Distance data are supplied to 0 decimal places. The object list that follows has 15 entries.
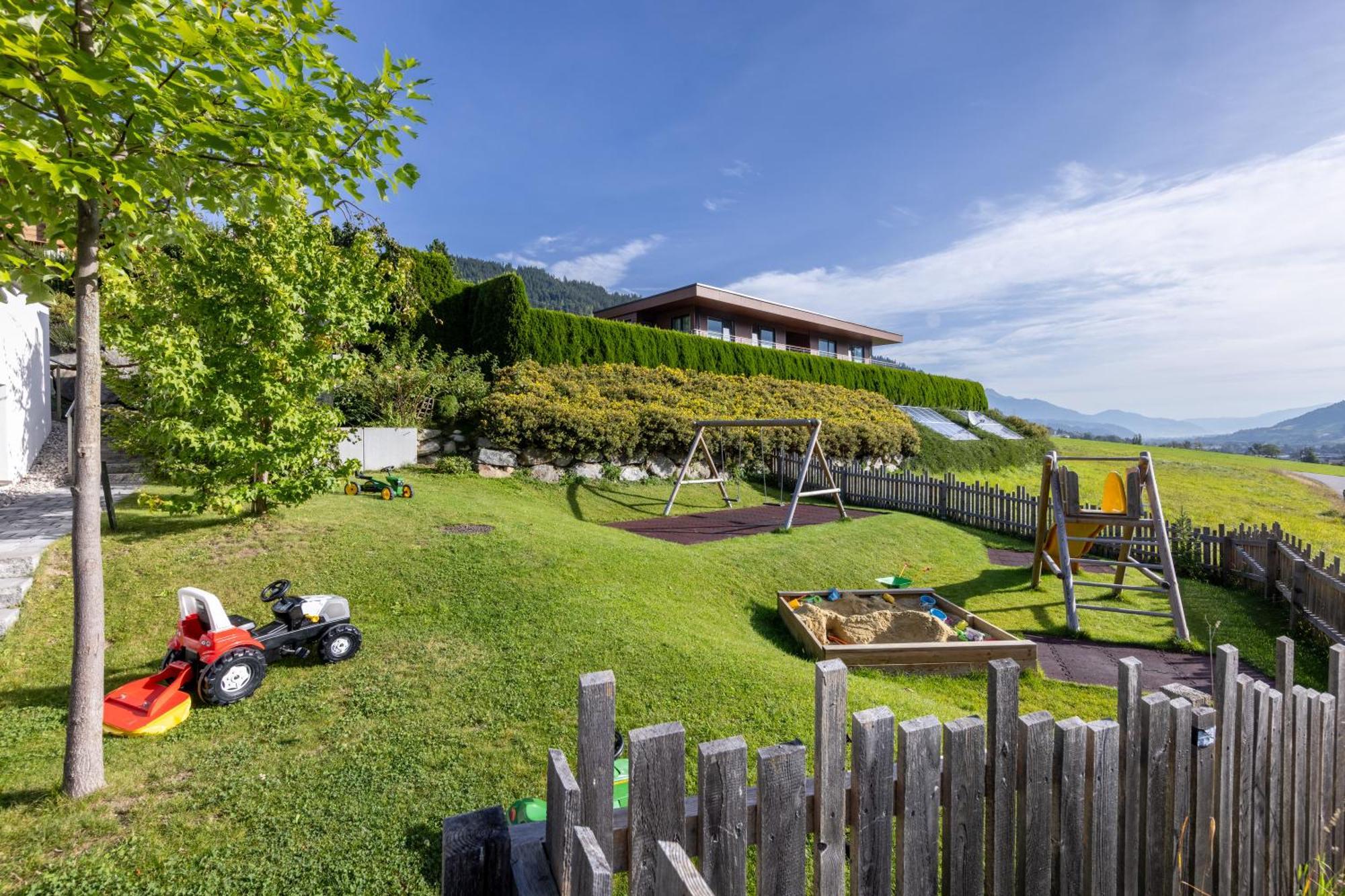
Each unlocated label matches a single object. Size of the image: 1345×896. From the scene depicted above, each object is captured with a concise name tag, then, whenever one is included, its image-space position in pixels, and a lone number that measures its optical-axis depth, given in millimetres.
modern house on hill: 34031
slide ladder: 8312
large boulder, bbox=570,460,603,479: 16359
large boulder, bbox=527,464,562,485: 15672
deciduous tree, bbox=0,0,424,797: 2713
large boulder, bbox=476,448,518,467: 15336
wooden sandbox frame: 6395
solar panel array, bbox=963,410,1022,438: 33500
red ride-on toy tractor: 4293
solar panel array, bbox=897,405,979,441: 30062
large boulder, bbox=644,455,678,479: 18119
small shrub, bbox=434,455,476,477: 14844
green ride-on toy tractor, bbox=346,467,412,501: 11156
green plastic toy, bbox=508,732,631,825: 3076
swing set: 12789
